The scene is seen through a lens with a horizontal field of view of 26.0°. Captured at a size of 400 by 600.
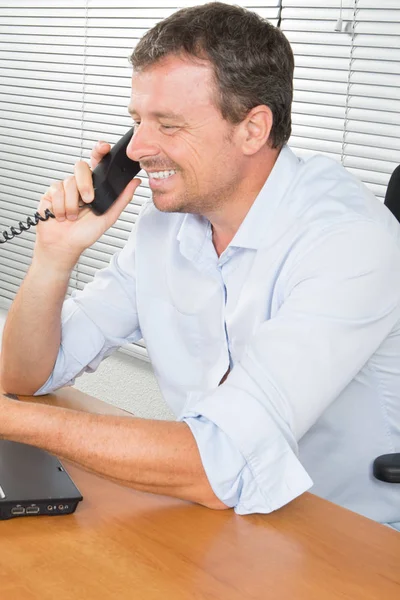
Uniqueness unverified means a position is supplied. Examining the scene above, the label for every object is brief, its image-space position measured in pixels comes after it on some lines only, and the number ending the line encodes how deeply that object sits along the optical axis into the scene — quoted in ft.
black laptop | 3.36
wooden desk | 2.95
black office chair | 4.47
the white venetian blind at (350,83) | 9.39
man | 3.76
